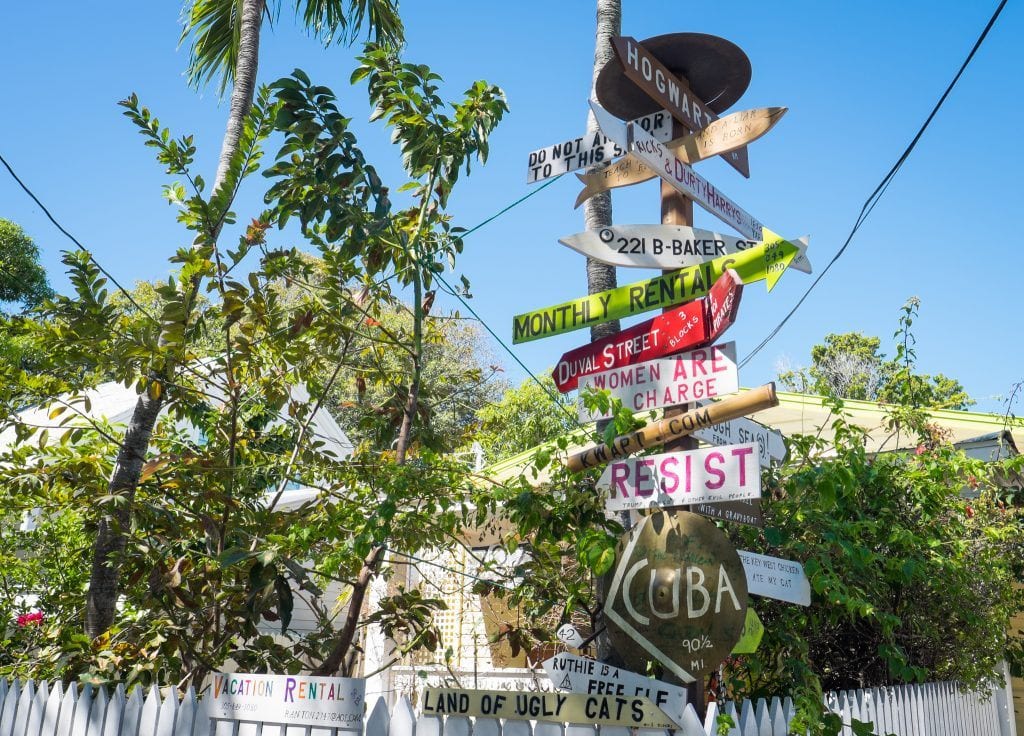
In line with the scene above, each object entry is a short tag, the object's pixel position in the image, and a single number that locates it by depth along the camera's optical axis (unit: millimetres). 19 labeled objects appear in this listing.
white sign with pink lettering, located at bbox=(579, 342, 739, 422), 3885
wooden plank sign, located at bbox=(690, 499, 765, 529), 4139
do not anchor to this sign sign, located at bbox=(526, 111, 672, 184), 4715
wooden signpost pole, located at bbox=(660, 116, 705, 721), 4562
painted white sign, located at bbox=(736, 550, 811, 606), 4137
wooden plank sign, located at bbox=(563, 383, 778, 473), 3496
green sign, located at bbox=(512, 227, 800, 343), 3980
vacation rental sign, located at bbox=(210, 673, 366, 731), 3922
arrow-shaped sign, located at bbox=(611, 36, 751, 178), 4352
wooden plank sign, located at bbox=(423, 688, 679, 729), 3459
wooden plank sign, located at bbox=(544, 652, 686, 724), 3502
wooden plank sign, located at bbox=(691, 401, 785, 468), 4094
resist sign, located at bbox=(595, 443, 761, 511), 3637
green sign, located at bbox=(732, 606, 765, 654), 4111
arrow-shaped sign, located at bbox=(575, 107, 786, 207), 4426
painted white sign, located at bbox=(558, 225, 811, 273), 4383
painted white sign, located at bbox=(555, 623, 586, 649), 4027
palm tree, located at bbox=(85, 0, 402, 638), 5699
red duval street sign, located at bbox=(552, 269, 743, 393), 3836
